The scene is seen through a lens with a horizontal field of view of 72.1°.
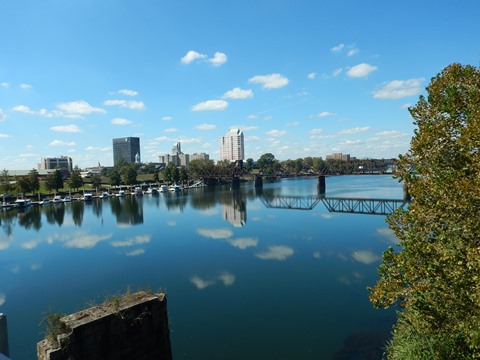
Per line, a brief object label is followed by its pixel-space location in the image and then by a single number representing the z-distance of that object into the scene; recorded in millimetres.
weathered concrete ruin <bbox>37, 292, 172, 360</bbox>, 11167
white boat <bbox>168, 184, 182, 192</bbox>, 145250
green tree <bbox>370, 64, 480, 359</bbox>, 9719
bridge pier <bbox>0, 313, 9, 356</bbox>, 10336
